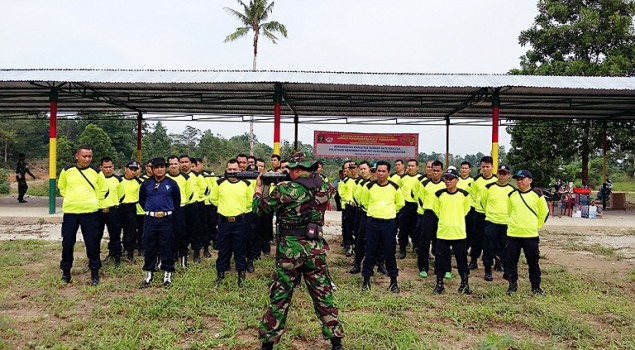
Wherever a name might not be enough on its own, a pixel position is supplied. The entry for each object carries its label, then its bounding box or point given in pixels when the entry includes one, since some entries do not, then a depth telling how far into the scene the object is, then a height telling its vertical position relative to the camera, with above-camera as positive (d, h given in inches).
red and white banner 565.3 +38.0
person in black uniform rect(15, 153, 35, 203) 539.4 -13.9
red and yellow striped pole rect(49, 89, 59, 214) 427.2 +19.0
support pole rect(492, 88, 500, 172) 418.0 +54.6
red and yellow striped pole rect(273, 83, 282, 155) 417.4 +54.4
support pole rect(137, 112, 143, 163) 611.1 +52.2
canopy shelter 392.5 +83.4
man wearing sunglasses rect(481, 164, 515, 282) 213.5 -22.3
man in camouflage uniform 126.2 -25.2
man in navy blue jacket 194.1 -26.1
